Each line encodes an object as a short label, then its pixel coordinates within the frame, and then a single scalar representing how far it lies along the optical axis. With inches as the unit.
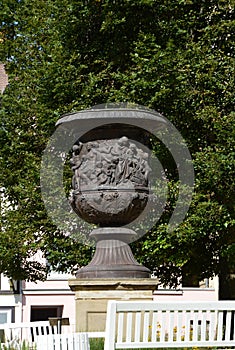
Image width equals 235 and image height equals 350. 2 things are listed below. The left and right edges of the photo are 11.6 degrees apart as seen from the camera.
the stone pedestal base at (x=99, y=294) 568.6
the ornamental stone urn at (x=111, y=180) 566.3
